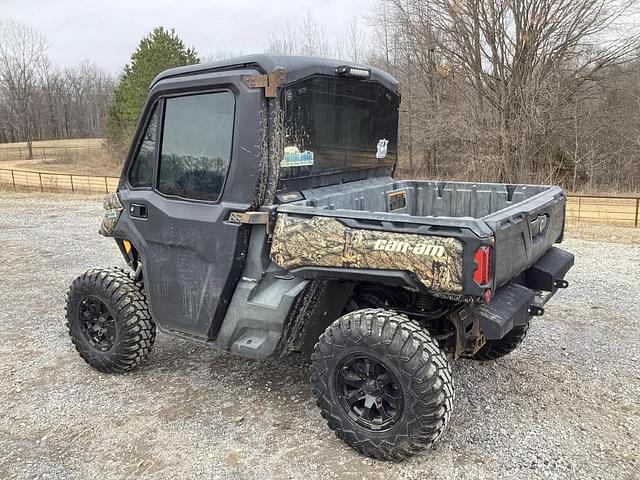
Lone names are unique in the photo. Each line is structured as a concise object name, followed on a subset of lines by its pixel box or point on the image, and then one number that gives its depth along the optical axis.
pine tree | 28.17
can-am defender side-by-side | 2.82
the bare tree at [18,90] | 51.84
